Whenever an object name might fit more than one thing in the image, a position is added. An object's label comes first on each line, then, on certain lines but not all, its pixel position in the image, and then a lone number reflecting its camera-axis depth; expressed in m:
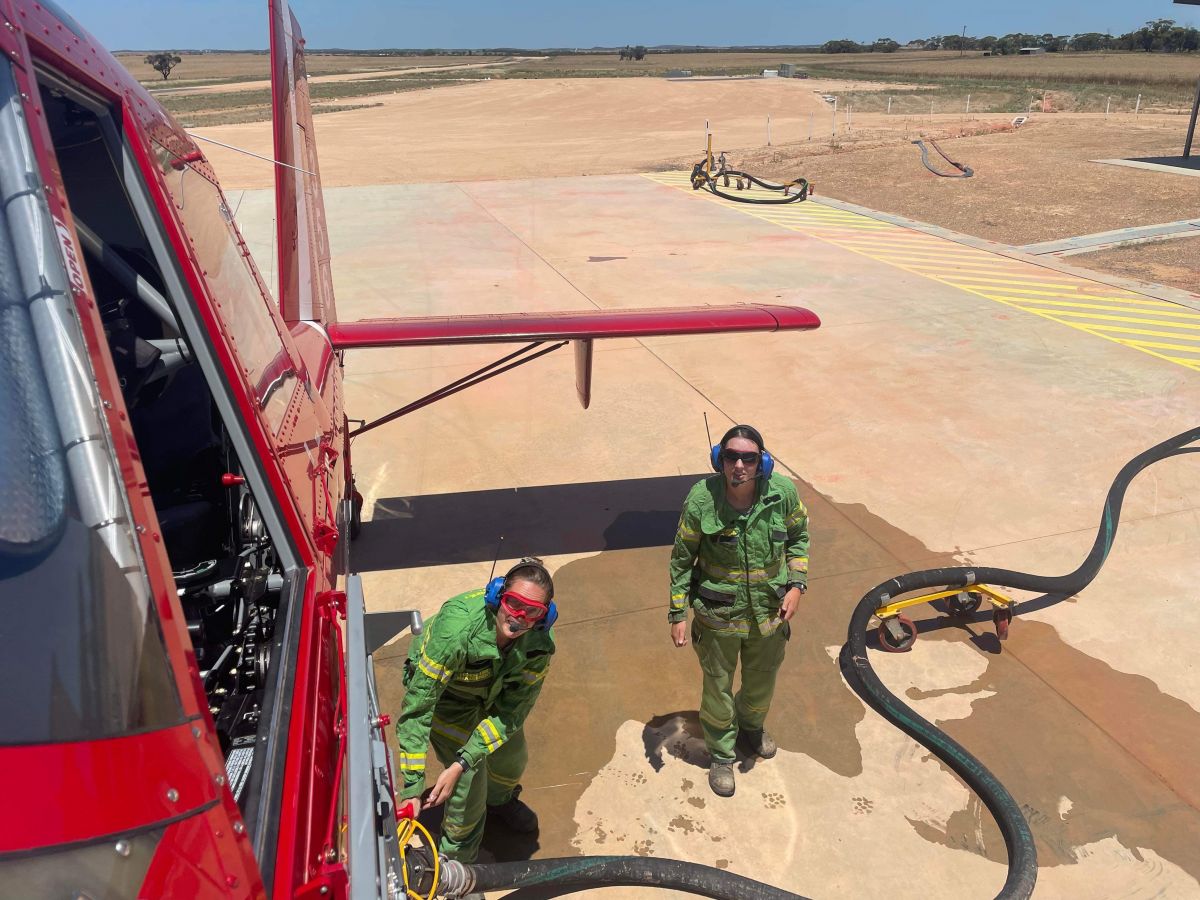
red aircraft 1.39
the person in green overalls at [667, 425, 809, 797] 4.00
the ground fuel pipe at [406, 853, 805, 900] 3.34
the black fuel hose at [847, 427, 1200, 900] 3.74
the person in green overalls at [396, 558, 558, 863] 3.06
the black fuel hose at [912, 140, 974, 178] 24.12
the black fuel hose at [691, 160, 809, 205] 21.98
